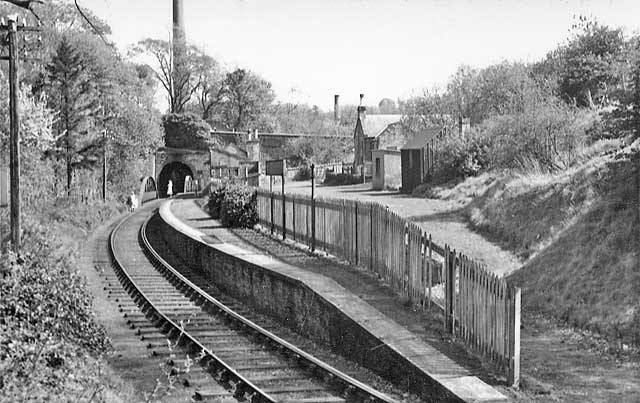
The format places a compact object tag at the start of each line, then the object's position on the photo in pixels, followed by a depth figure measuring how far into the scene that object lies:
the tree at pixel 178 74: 80.50
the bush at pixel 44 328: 8.76
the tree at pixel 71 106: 41.75
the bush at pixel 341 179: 53.88
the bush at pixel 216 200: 34.92
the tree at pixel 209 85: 84.38
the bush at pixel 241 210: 30.47
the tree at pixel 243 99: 87.56
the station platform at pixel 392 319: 9.51
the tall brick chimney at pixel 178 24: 79.94
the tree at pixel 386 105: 140.00
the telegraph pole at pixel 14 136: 20.33
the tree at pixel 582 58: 38.23
